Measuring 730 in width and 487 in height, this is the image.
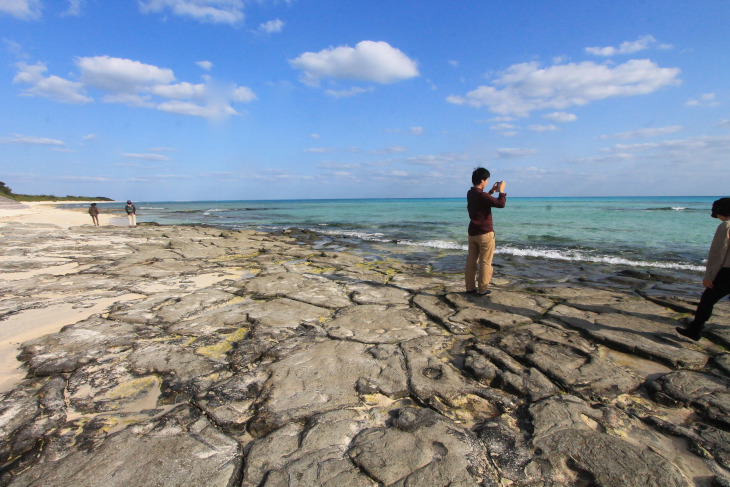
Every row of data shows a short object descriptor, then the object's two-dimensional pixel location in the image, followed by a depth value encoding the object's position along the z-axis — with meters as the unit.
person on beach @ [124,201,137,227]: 16.72
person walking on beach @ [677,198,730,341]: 3.33
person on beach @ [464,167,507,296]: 4.48
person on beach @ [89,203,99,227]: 16.74
